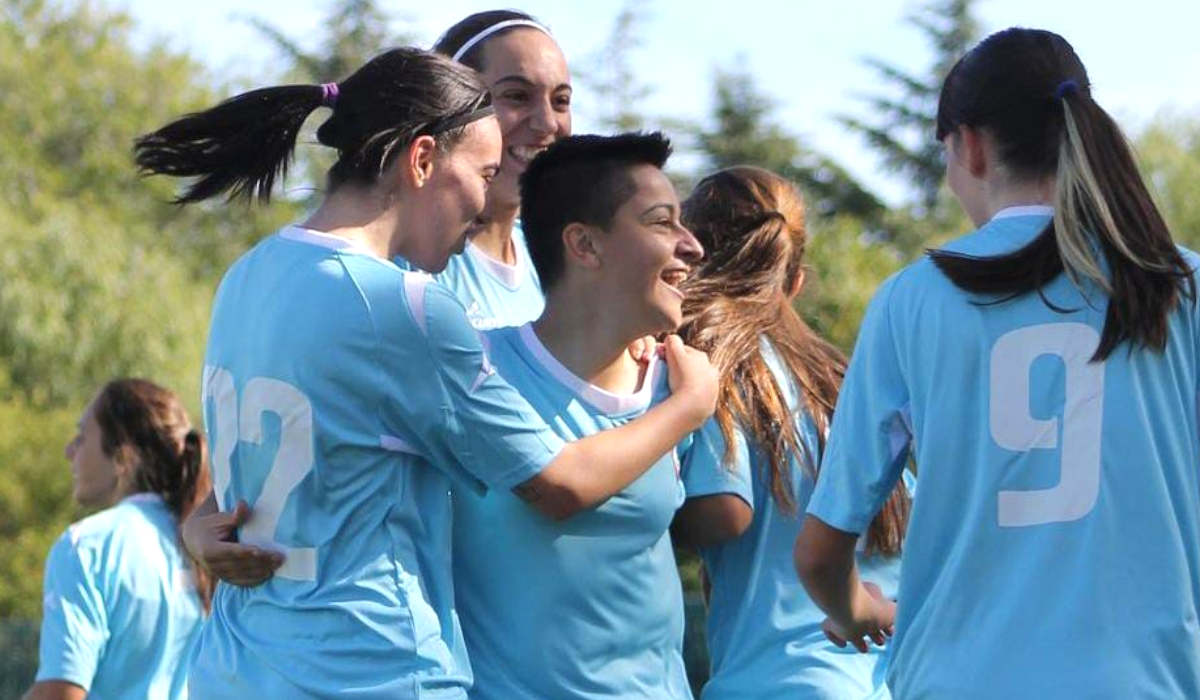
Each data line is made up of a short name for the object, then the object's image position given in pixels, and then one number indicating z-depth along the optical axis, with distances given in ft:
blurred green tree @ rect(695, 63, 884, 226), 272.72
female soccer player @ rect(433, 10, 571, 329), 33.73
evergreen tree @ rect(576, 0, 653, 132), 264.83
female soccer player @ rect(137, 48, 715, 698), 24.21
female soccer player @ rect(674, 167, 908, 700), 29.04
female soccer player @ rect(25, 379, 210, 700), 45.68
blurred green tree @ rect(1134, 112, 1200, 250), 287.48
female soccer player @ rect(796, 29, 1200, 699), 22.56
